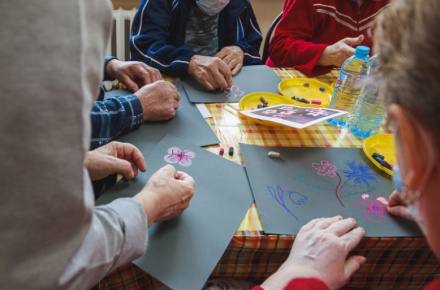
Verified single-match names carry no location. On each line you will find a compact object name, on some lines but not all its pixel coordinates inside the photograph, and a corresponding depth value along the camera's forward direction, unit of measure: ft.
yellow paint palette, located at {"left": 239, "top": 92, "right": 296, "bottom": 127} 3.99
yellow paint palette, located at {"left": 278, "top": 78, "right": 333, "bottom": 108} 4.33
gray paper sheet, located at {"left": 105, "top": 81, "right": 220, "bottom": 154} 3.34
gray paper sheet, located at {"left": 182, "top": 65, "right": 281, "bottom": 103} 4.10
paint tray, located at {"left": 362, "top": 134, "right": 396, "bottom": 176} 3.40
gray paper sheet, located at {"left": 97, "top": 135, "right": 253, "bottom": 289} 2.26
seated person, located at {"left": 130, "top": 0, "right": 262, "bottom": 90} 4.35
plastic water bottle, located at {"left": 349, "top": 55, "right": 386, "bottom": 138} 3.57
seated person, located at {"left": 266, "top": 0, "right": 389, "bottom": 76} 5.35
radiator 7.67
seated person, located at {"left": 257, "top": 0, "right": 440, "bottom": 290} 1.34
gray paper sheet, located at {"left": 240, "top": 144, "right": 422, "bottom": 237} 2.62
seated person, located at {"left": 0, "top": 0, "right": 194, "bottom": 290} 1.36
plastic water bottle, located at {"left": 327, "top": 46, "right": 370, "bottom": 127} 3.82
